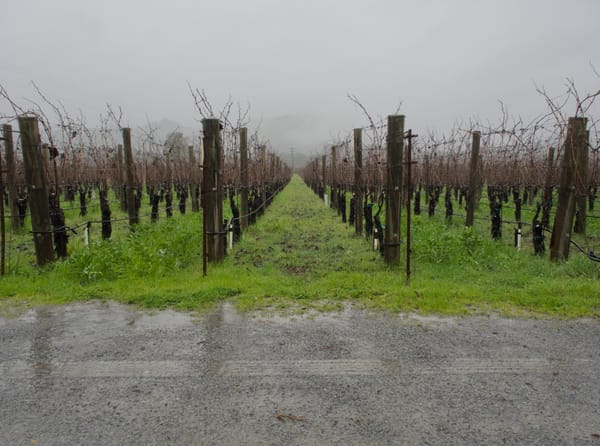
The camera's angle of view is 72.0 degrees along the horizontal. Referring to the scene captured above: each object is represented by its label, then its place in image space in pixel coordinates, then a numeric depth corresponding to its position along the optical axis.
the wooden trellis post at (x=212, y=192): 5.85
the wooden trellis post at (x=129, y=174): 9.28
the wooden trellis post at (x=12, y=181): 9.66
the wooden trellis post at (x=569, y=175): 5.67
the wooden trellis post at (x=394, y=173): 5.84
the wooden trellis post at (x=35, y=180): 5.82
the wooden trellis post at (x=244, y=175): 9.95
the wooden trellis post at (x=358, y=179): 9.43
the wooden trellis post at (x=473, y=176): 8.95
